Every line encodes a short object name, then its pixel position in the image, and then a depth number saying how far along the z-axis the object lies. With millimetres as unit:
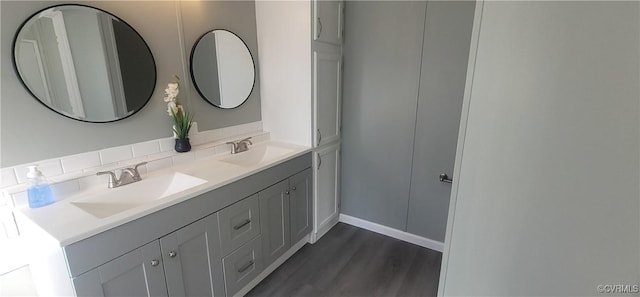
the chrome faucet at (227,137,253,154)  2078
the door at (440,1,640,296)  746
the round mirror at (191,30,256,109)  1925
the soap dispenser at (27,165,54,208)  1209
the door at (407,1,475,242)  1982
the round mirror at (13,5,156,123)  1256
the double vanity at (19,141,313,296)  1079
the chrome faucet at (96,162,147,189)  1440
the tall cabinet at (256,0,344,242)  2057
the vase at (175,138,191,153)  1784
